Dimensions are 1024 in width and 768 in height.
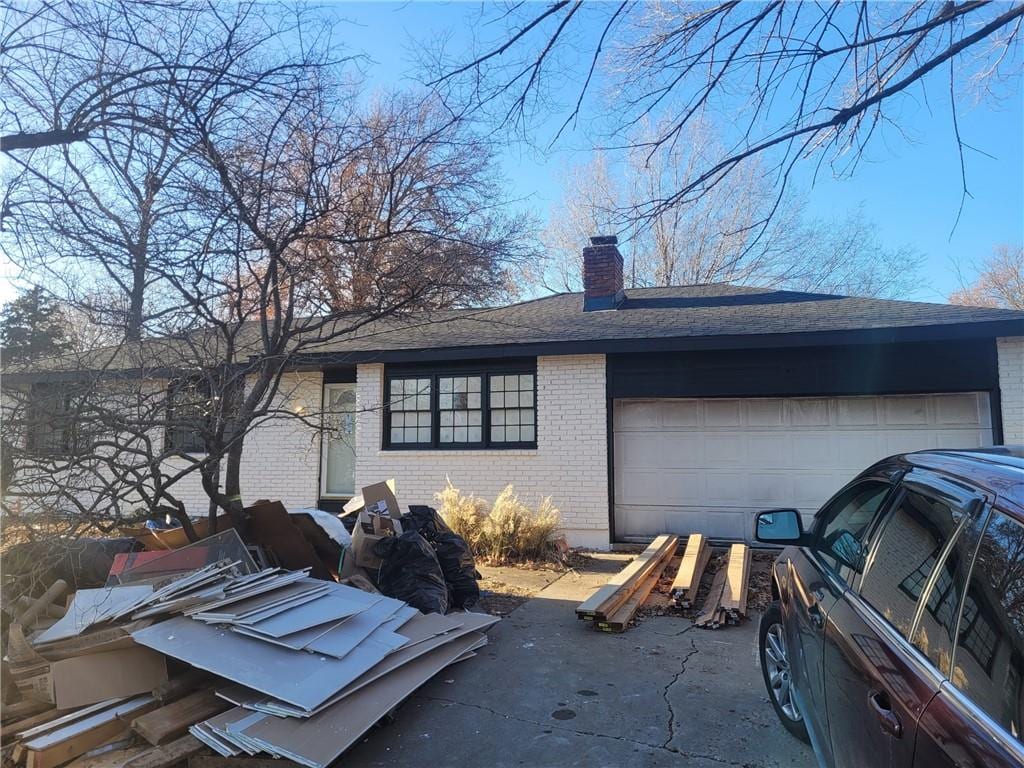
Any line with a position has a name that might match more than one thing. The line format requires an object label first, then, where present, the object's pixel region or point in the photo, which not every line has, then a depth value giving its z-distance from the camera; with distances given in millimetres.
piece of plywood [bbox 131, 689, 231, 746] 3584
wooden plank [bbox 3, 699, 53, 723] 3826
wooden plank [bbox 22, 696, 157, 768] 3381
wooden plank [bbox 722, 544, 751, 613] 6172
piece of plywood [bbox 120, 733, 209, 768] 3348
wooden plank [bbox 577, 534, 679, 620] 5786
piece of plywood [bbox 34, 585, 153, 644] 4238
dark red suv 1607
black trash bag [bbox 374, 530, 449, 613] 5602
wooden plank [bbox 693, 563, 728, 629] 5941
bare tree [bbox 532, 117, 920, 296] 23469
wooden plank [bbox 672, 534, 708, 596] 6699
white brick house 8688
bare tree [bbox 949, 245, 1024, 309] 25625
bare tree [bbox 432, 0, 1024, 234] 4613
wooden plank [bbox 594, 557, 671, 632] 5742
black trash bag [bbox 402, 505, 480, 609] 6297
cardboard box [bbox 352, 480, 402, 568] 6273
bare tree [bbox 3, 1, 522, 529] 4789
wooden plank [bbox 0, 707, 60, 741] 3633
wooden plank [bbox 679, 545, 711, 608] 6480
